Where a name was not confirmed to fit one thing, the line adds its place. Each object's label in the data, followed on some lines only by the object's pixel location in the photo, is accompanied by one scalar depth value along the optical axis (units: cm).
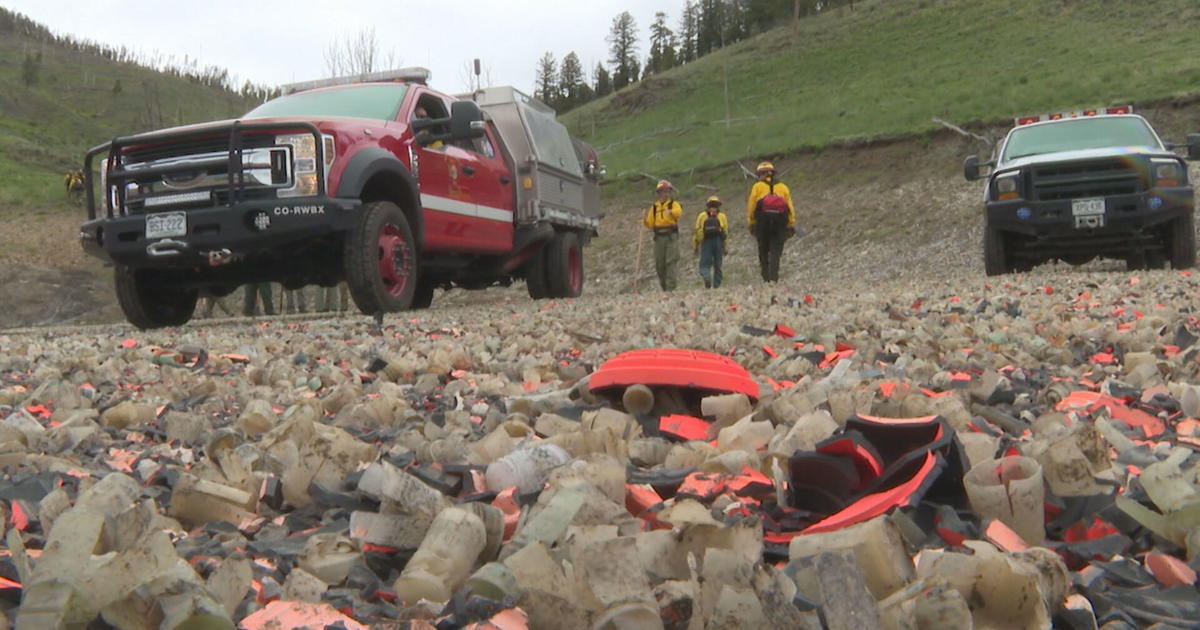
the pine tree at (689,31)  10221
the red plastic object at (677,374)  255
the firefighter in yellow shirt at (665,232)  1568
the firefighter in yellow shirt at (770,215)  1316
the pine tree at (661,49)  9906
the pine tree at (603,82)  10338
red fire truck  658
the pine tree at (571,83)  9938
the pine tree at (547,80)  10512
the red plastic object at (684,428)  225
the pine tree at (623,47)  10912
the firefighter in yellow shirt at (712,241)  1538
